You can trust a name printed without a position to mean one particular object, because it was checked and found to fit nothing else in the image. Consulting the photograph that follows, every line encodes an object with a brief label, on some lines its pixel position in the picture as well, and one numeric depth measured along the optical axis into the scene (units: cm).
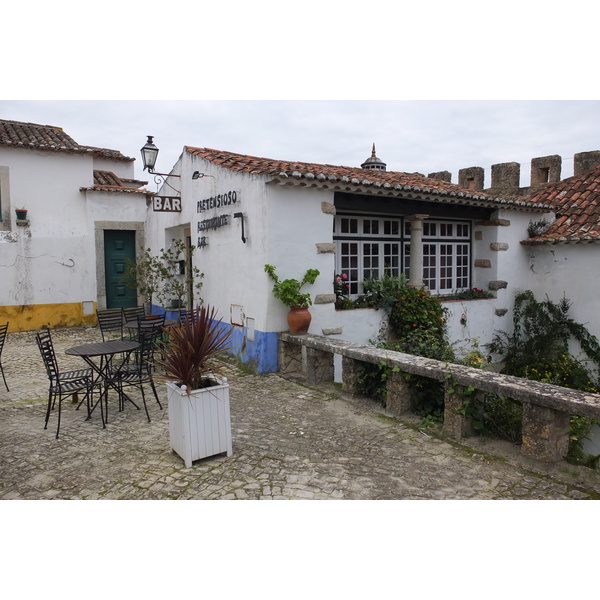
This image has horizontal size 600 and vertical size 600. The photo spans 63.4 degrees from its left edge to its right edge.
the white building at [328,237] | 758
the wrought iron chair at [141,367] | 560
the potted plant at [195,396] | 435
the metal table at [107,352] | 541
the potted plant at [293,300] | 737
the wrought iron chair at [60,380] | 518
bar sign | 1012
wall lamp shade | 917
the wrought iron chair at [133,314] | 929
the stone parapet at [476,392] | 430
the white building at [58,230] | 1137
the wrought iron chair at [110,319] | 849
